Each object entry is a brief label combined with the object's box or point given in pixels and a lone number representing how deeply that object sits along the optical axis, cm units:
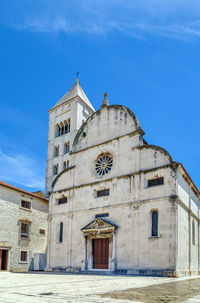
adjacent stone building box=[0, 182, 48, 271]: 2920
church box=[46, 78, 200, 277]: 2355
